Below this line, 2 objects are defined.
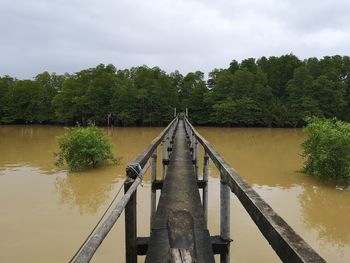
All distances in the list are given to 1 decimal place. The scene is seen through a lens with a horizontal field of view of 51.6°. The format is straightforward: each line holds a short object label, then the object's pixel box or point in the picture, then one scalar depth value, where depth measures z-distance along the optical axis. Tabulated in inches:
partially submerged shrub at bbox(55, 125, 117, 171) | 661.9
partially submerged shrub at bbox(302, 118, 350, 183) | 544.1
